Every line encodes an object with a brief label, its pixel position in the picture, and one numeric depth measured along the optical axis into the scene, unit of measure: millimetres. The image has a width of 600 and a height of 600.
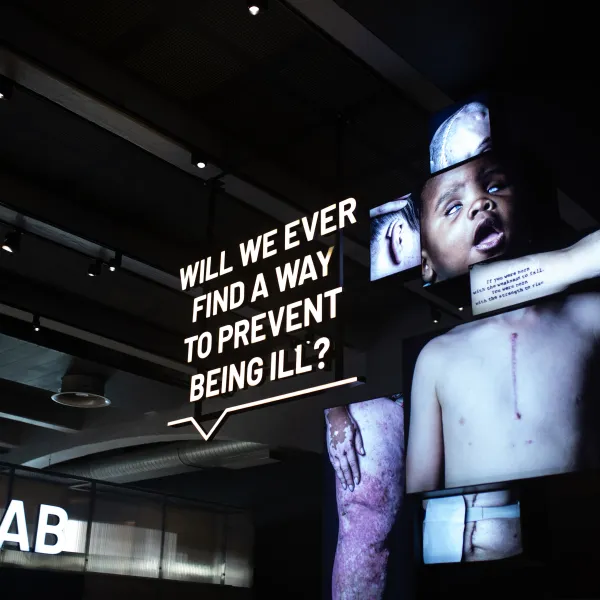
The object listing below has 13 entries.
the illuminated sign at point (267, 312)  5391
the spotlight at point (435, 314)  8578
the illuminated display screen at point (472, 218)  5539
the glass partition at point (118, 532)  9031
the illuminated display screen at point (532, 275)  5125
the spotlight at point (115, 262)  7918
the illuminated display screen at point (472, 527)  5219
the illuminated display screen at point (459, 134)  5746
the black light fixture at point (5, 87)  5730
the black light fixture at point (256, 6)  4965
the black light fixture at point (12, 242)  7352
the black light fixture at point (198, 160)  6531
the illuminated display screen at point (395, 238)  6188
